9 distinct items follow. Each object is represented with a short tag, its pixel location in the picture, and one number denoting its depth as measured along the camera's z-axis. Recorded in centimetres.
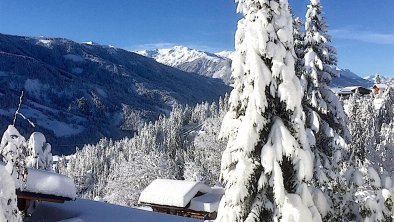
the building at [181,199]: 3306
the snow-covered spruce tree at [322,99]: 1838
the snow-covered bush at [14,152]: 973
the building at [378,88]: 11106
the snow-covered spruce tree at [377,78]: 11751
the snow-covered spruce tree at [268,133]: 943
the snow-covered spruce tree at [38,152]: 3145
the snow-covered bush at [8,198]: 884
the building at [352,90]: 10799
